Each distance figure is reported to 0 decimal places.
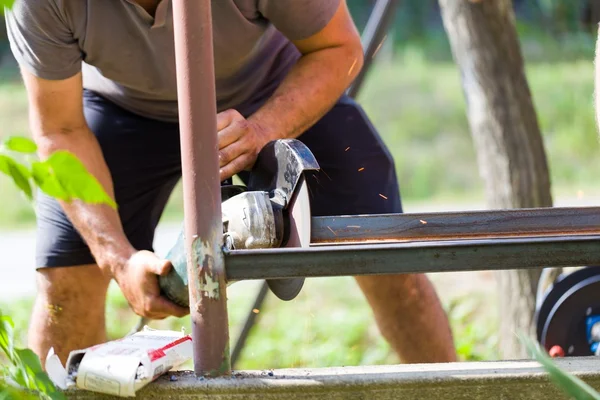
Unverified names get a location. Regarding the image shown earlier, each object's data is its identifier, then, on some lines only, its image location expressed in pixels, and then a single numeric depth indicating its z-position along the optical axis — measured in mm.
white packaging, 5979
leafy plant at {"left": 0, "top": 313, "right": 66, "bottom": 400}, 5818
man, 6637
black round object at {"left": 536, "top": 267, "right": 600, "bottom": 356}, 7122
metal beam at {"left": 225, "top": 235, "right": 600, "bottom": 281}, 5996
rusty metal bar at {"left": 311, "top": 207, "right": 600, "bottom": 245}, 6226
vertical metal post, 6036
